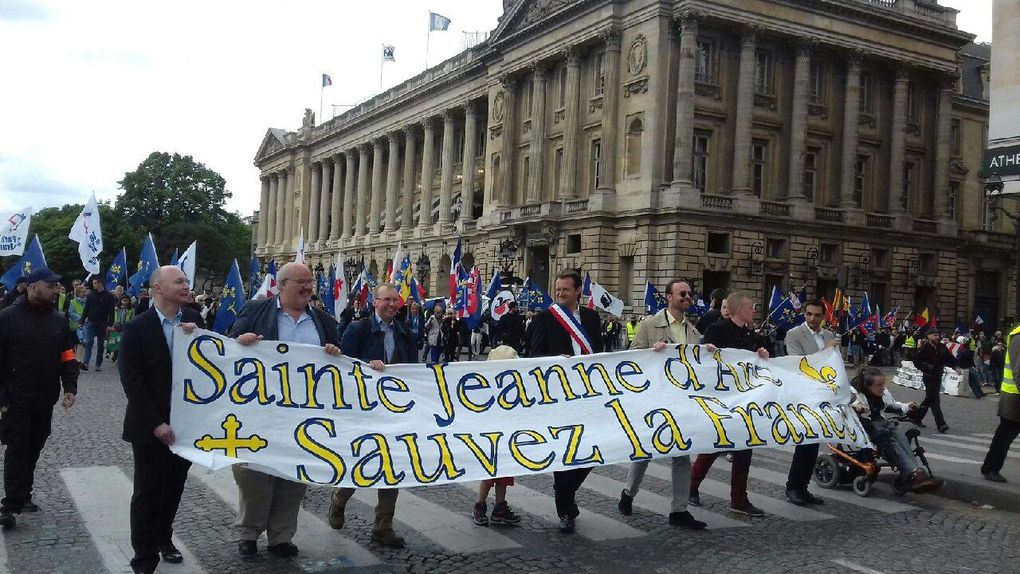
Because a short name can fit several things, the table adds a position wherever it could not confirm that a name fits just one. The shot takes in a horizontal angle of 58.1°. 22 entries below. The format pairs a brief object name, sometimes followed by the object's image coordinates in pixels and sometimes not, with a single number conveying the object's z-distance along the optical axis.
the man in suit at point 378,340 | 7.01
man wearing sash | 7.32
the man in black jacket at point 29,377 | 6.98
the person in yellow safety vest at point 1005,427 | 9.66
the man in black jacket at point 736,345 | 8.11
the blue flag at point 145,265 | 21.27
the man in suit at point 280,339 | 6.26
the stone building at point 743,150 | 40.66
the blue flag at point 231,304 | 19.80
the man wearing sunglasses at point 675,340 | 7.61
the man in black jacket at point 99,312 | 20.36
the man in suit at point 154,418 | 5.66
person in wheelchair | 8.98
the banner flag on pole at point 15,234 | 19.56
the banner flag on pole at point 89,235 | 20.81
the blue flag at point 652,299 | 29.86
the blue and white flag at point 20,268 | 14.02
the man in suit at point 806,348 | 8.66
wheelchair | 9.18
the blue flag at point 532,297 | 27.62
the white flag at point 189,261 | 20.39
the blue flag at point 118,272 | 24.11
